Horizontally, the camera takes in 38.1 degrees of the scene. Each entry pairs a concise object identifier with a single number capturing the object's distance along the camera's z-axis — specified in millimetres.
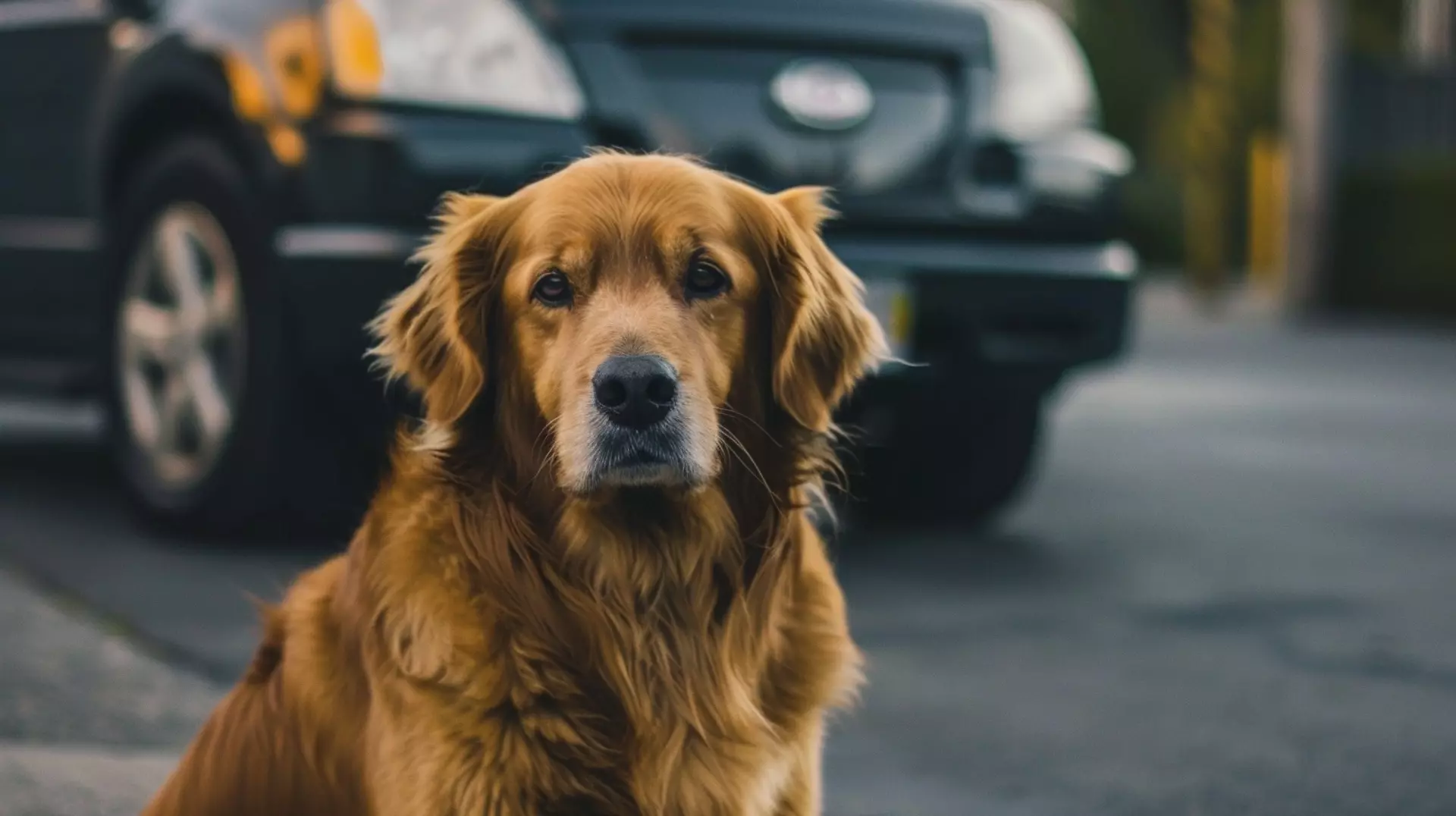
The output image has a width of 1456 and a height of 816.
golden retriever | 2711
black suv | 5082
